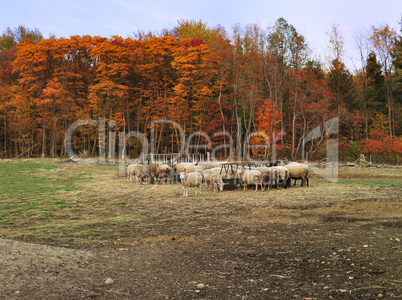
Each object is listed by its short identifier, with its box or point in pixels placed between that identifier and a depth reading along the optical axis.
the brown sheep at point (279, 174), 19.39
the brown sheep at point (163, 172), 22.18
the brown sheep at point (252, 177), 18.69
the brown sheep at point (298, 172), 20.31
